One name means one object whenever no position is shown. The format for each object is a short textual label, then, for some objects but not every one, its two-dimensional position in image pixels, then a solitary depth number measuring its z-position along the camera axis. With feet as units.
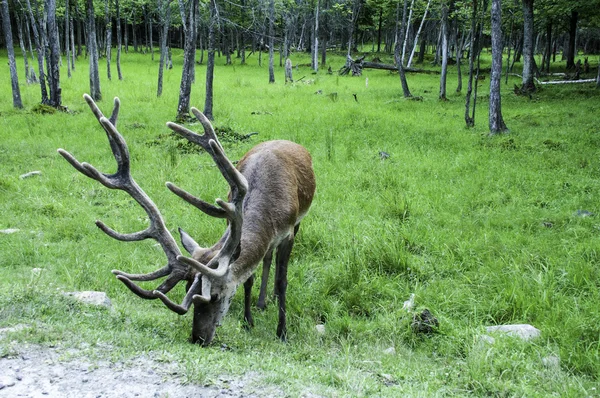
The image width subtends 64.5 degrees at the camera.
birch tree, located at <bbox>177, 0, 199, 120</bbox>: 47.57
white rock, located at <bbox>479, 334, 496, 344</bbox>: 13.69
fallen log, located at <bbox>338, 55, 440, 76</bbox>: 111.14
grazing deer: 11.89
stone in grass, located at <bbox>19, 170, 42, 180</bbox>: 29.70
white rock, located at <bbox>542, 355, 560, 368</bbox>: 12.73
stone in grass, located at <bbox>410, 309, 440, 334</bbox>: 15.14
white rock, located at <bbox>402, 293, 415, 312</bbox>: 16.11
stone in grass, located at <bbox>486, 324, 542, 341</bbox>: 14.15
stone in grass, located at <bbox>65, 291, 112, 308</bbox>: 13.87
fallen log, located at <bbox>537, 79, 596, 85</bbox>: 80.69
